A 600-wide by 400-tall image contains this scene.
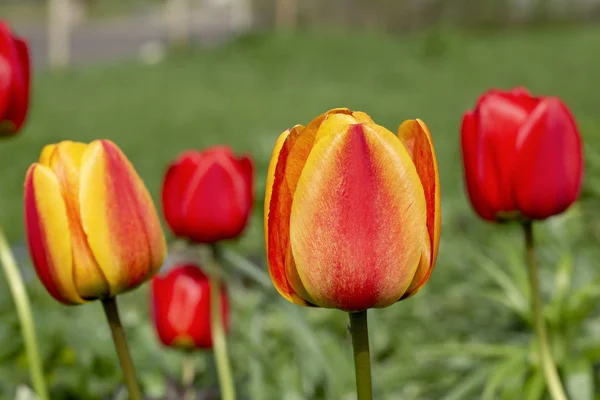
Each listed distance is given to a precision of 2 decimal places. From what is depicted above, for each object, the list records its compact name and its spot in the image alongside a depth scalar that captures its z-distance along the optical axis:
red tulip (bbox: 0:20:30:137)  0.81
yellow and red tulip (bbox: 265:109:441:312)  0.64
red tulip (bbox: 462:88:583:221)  0.80
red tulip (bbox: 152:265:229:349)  0.95
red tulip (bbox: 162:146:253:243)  0.87
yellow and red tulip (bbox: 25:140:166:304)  0.68
